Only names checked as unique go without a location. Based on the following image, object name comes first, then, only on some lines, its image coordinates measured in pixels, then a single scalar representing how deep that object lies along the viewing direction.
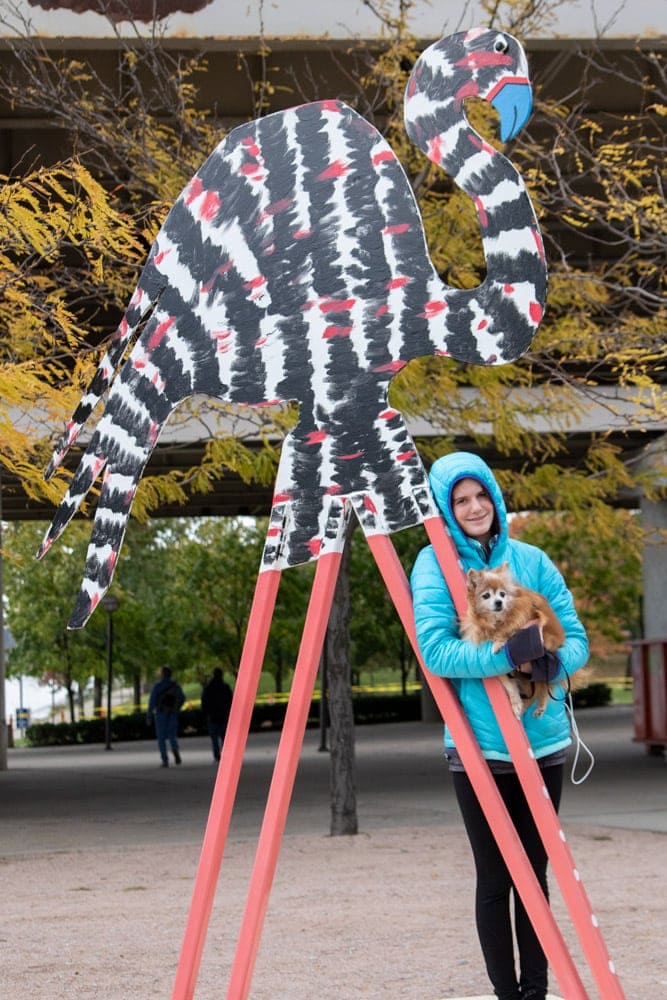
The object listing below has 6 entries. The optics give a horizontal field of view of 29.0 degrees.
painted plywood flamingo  4.22
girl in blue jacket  4.07
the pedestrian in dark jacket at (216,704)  19.61
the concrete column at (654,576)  21.09
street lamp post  27.41
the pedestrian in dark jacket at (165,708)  20.58
